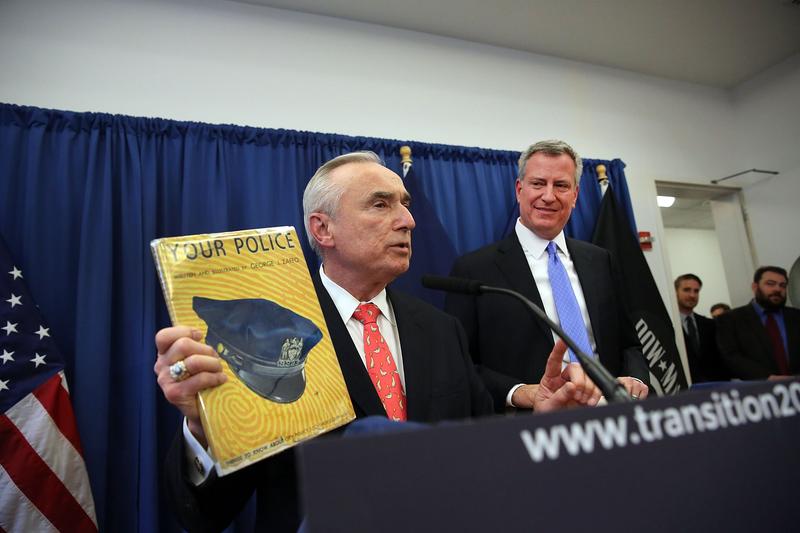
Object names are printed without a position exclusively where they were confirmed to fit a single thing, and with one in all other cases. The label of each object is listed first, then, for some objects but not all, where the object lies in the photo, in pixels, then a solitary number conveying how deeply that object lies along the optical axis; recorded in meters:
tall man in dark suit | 2.08
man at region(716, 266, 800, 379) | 3.77
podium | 0.37
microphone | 0.76
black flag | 3.02
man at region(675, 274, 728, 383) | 4.06
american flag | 1.81
